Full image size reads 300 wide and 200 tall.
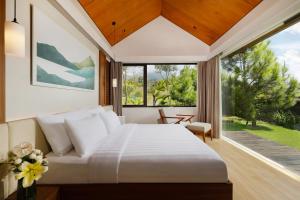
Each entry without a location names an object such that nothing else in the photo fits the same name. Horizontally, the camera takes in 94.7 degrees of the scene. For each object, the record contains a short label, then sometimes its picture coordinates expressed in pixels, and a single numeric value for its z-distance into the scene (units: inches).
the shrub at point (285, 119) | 81.2
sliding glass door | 81.3
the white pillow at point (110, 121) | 84.5
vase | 38.4
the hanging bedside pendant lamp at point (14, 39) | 39.3
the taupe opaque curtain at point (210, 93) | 147.1
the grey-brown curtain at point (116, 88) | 165.1
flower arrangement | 36.3
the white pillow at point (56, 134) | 55.1
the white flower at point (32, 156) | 38.1
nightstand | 42.5
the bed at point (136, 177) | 50.4
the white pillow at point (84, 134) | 55.0
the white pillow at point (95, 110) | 91.8
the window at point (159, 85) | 177.8
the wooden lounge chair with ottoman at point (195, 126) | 130.7
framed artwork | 58.2
